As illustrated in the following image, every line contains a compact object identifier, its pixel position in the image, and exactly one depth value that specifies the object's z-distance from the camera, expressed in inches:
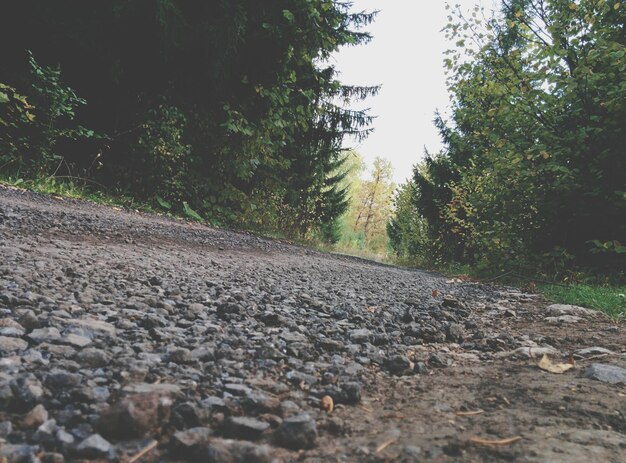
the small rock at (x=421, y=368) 64.8
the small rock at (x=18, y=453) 32.2
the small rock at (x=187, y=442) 35.9
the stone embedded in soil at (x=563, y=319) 113.4
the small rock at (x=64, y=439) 34.6
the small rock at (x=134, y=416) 37.3
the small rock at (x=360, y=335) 76.9
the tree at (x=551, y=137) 205.3
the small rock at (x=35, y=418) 36.7
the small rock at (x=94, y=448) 34.0
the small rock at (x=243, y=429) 40.0
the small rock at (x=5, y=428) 35.0
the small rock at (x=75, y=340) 54.4
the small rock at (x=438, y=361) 69.3
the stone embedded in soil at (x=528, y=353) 75.3
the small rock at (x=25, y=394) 39.4
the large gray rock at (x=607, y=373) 61.1
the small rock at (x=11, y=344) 50.0
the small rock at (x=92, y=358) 49.6
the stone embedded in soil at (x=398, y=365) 64.4
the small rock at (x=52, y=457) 32.6
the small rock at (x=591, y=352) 77.4
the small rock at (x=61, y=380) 43.4
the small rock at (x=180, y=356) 54.6
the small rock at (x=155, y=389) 44.0
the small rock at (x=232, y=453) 35.2
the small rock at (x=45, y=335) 54.4
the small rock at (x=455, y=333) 88.0
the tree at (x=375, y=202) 1569.9
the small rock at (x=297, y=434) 39.5
